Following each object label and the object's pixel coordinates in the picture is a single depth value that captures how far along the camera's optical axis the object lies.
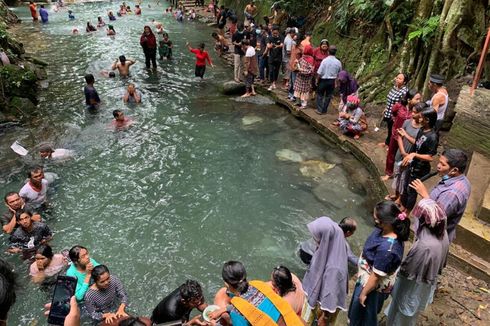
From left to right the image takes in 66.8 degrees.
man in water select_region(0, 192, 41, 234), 6.44
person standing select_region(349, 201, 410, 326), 3.75
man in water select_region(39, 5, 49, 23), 25.17
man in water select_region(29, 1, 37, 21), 25.44
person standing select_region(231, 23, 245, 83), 13.29
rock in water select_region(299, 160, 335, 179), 8.95
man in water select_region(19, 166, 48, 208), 7.33
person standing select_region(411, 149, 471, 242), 4.29
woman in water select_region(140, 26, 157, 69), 14.96
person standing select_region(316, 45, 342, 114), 9.98
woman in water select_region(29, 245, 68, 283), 5.85
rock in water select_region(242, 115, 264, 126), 11.49
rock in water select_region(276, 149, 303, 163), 9.57
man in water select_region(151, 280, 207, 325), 4.34
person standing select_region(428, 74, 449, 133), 7.23
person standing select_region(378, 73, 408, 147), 7.91
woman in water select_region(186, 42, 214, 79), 14.36
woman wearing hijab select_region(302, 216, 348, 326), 4.11
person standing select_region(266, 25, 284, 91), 11.90
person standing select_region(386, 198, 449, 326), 3.64
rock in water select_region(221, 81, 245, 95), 13.57
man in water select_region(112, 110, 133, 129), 10.95
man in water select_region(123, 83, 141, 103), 12.77
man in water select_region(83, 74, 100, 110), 12.11
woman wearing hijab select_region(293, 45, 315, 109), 10.67
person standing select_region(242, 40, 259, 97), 12.30
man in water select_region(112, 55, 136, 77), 14.98
